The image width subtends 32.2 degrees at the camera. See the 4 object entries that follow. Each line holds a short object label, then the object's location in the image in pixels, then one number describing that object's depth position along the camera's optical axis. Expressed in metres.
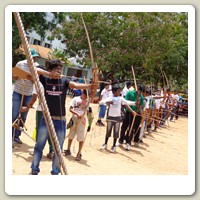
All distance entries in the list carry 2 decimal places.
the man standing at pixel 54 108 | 4.09
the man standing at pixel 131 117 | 7.26
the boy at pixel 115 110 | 6.67
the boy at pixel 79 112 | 5.72
